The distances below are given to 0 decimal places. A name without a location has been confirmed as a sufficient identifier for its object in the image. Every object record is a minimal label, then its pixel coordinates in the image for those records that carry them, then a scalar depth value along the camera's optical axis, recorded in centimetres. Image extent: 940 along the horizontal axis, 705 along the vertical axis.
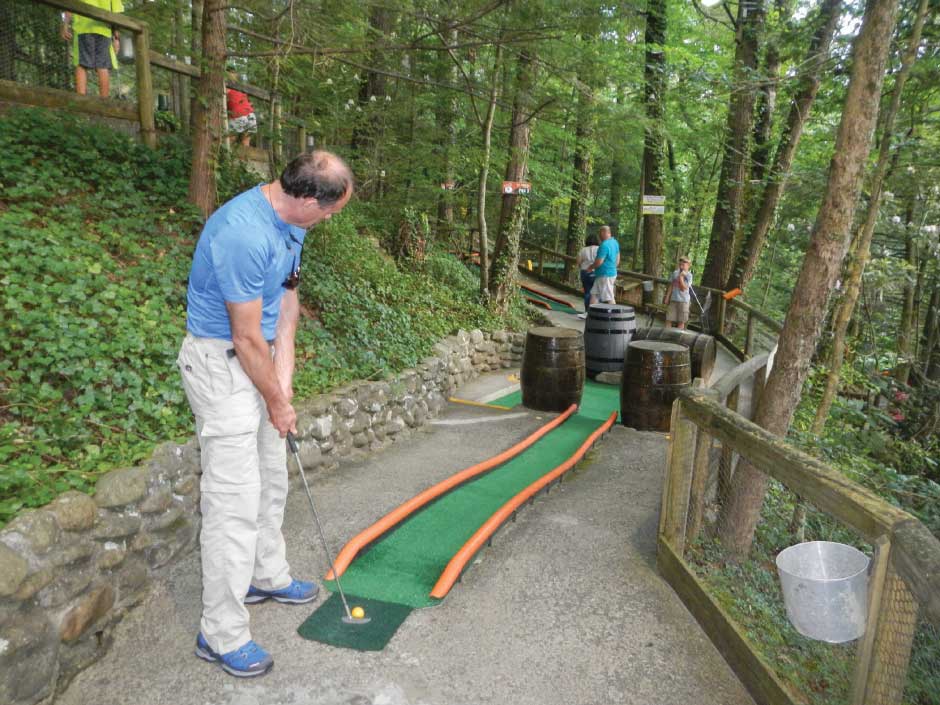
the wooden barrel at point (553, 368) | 693
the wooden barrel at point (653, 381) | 642
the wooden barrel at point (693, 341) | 851
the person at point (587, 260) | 1165
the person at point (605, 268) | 1087
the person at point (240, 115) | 784
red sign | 1042
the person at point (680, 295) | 1064
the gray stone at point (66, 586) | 243
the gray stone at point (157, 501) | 303
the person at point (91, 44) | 624
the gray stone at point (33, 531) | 237
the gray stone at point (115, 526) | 276
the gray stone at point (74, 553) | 251
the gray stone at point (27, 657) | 217
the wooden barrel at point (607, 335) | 848
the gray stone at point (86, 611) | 251
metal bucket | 234
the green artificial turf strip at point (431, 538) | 328
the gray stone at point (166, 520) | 307
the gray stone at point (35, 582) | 231
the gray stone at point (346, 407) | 507
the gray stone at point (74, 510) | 257
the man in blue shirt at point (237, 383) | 245
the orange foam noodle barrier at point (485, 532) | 324
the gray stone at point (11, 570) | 222
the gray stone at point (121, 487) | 283
